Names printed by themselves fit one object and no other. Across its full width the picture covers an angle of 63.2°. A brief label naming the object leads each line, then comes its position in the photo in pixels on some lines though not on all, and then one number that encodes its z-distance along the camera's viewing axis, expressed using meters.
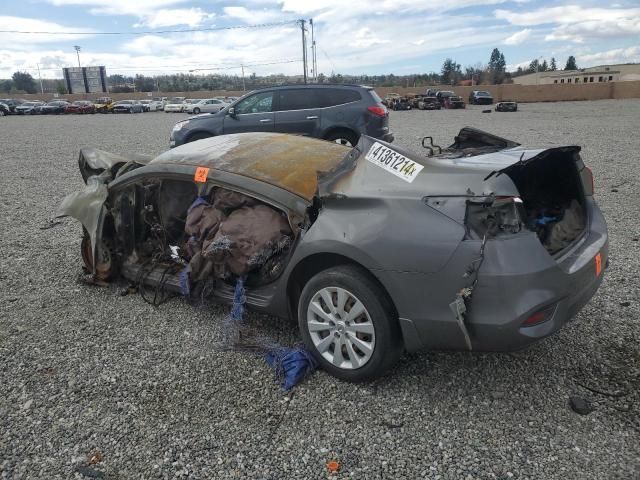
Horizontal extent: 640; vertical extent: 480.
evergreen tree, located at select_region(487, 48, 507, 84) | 93.44
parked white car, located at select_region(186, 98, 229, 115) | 42.97
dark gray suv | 11.16
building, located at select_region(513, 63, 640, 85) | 80.62
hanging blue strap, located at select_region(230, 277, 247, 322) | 3.60
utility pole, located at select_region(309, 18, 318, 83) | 73.59
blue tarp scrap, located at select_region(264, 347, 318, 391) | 3.15
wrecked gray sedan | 2.59
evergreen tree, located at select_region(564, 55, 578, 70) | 114.38
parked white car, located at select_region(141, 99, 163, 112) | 52.56
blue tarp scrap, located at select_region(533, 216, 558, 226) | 3.16
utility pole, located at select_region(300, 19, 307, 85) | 65.81
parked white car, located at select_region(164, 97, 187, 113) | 47.36
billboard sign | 84.19
